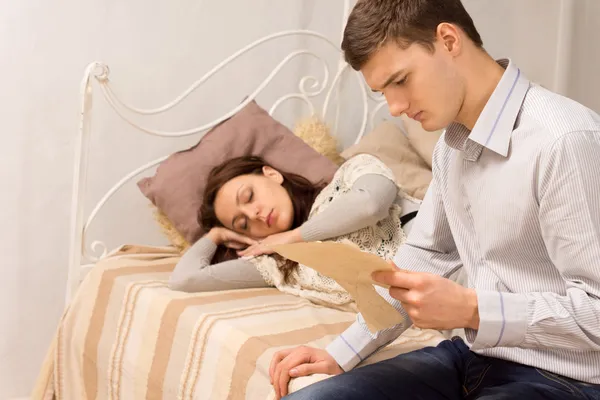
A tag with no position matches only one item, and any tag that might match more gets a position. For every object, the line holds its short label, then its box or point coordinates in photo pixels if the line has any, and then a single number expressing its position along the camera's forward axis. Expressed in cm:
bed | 150
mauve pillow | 218
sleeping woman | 185
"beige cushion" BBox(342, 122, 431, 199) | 210
